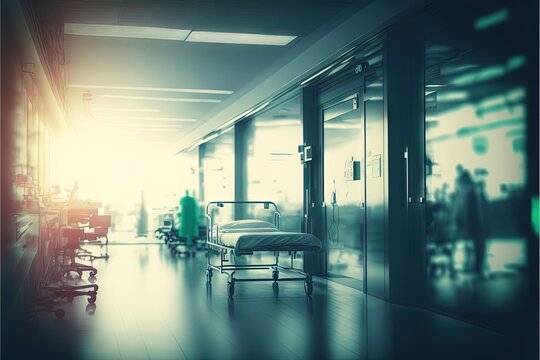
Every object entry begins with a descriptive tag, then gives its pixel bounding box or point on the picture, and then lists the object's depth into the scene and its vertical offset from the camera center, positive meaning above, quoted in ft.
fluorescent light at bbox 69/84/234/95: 32.83 +5.33
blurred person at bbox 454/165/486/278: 15.40 -0.80
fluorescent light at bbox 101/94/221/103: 35.71 +5.22
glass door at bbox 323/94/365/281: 22.79 -0.06
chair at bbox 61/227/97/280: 23.07 -1.93
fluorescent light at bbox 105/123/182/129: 47.76 +4.80
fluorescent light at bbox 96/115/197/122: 44.09 +4.94
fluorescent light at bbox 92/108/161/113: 40.93 +5.06
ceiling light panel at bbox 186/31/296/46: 23.57 +5.77
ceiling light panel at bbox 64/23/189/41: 22.22 +5.74
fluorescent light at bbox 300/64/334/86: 23.79 +4.47
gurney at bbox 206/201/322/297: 20.44 -1.94
